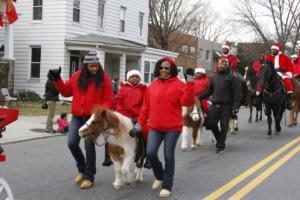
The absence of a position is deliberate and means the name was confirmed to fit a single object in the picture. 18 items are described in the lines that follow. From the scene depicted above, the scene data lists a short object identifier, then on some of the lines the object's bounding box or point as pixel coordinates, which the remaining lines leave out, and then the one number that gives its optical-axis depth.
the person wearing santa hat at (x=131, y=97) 7.85
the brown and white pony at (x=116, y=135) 6.95
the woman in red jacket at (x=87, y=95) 7.32
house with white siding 26.23
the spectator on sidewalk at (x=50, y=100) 14.54
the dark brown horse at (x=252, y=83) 17.11
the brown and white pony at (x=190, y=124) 10.99
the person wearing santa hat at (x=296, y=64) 17.62
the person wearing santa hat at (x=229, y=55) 14.08
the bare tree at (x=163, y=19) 47.00
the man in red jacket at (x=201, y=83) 11.74
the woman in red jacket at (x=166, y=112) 6.90
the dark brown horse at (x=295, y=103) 16.62
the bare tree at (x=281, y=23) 48.48
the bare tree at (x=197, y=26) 52.81
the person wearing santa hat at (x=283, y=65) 15.04
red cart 5.38
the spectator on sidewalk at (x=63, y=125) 14.80
